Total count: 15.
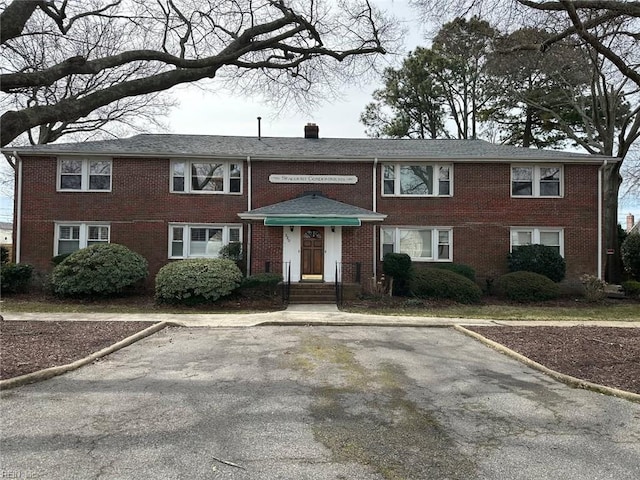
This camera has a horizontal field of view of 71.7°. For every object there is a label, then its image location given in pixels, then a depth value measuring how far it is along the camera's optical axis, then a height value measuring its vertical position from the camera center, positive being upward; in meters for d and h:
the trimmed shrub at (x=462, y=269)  16.45 -0.66
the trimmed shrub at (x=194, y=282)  13.53 -1.02
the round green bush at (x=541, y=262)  16.55 -0.37
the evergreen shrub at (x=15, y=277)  14.93 -1.00
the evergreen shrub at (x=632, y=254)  21.06 -0.05
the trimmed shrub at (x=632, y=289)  17.12 -1.39
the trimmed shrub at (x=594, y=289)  15.77 -1.31
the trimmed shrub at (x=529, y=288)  15.51 -1.26
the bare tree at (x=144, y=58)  6.70 +3.92
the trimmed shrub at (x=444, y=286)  15.12 -1.22
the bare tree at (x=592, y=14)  7.84 +4.45
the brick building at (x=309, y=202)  16.94 +1.88
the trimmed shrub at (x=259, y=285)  14.54 -1.17
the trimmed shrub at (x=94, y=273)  14.17 -0.80
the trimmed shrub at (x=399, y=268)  15.59 -0.60
